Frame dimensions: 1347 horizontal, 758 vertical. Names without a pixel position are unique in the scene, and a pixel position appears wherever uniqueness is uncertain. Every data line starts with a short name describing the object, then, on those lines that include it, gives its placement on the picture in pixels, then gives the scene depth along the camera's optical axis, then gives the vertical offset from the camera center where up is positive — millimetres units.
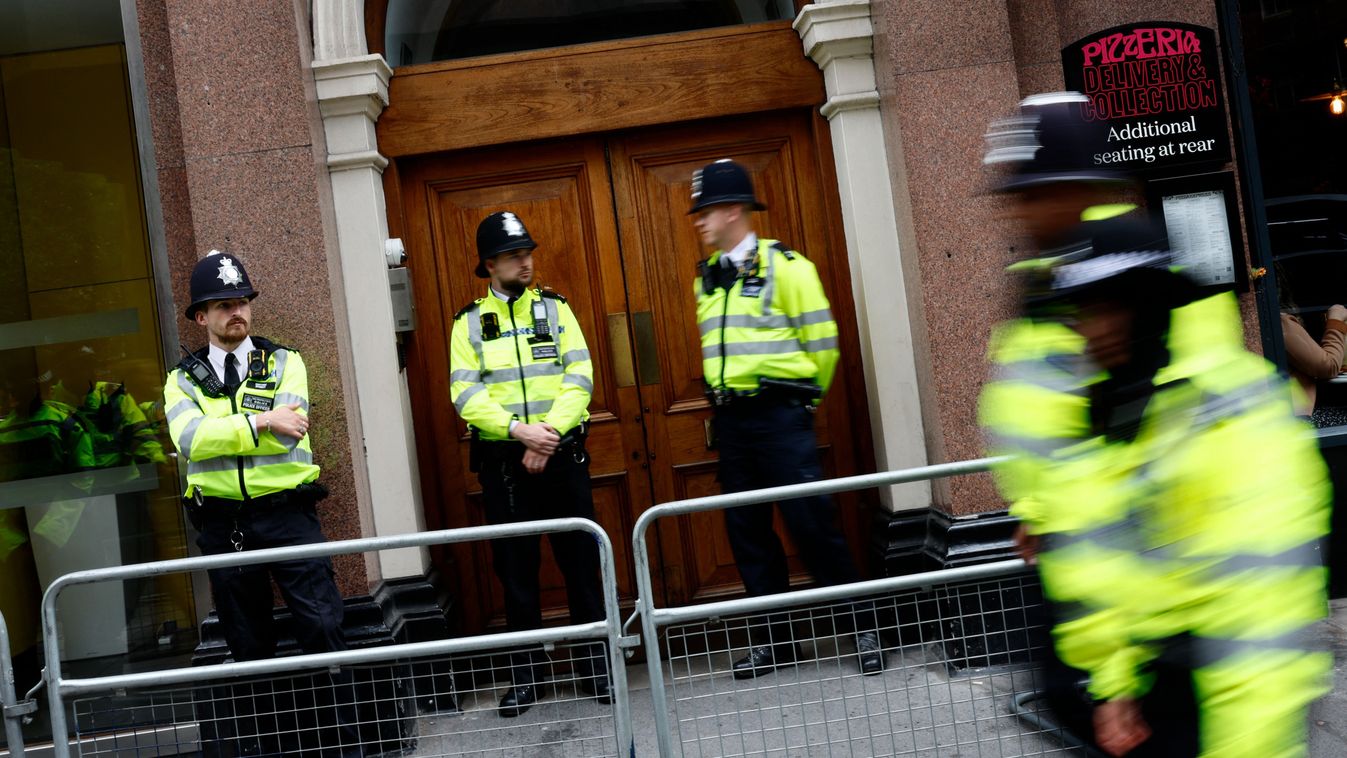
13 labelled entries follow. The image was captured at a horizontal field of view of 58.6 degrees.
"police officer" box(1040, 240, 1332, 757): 2068 -334
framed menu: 5859 +550
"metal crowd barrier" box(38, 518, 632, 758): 3768 -828
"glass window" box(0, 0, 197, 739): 6027 +703
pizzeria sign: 5793 +1202
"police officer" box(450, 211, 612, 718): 5359 +77
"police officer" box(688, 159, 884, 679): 5172 +176
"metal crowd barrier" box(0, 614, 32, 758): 3941 -706
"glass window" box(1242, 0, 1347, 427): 6086 +691
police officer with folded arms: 4895 -53
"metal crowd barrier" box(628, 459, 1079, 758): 3766 -960
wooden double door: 6156 +704
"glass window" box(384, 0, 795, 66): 6180 +2018
